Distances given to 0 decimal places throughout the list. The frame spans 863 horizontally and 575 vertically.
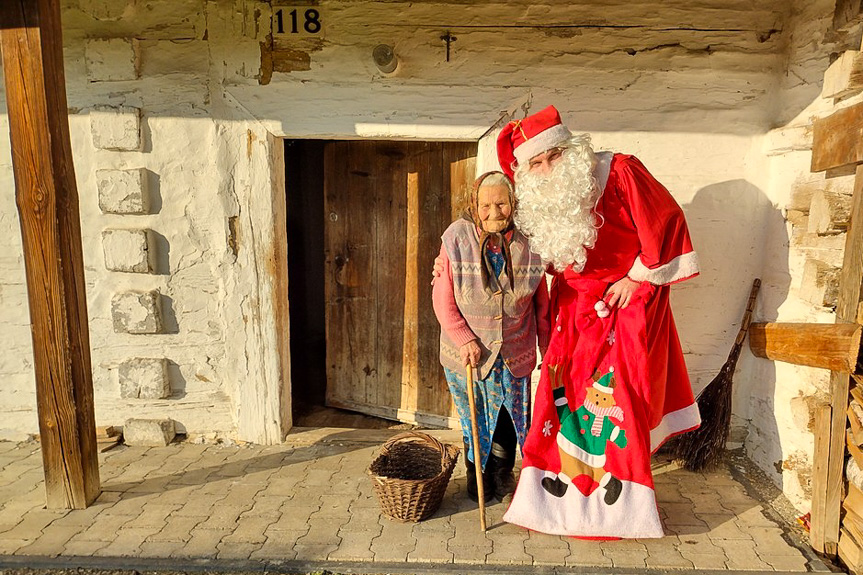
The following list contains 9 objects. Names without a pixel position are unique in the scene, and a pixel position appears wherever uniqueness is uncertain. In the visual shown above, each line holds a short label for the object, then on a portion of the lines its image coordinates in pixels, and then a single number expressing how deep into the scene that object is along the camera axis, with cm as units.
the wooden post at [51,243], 298
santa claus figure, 299
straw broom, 389
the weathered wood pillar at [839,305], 282
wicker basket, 318
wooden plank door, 445
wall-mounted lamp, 372
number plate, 380
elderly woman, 312
